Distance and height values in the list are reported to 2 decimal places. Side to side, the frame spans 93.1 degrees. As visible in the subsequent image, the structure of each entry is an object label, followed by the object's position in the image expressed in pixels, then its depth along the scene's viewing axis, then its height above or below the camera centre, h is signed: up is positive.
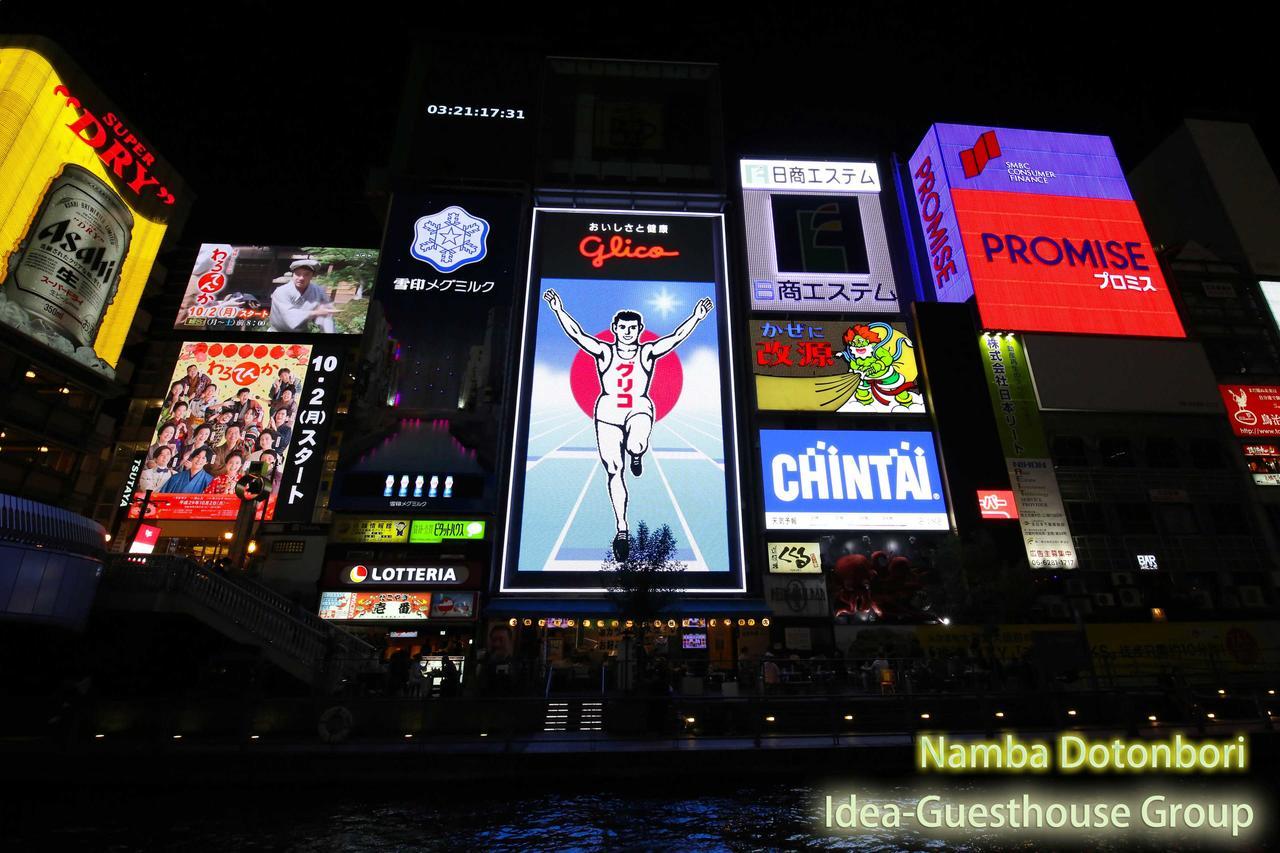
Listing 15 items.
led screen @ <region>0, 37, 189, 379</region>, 22.67 +17.44
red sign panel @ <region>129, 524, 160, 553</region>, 28.17 +5.84
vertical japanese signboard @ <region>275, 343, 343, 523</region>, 32.94 +12.58
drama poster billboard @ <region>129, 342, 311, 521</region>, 33.50 +13.36
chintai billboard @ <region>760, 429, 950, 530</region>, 29.98 +9.13
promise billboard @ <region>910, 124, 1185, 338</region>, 36.72 +26.05
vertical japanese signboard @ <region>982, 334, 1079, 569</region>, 31.05 +11.00
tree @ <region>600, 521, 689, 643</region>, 21.42 +3.18
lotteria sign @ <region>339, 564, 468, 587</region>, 27.47 +4.15
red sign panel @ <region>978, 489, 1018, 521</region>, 30.59 +8.02
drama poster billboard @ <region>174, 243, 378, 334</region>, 38.12 +23.03
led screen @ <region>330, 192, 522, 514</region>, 28.36 +14.60
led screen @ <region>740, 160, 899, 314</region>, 35.69 +25.02
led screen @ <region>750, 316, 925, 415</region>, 32.69 +15.81
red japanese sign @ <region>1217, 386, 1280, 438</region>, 36.44 +15.11
